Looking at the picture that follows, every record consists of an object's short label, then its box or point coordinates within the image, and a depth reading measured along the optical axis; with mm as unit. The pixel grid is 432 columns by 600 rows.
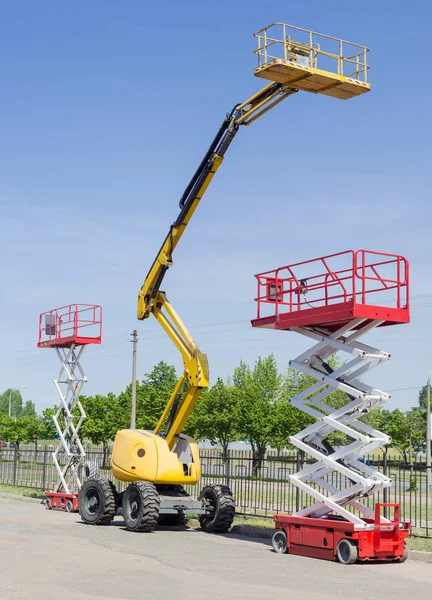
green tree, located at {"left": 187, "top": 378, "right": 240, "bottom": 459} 53312
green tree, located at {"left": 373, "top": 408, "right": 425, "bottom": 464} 67625
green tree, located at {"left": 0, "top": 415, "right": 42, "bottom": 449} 73562
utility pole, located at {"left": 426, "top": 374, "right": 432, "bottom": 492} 41388
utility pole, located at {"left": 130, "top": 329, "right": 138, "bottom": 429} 43553
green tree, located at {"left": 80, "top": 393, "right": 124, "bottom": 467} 56750
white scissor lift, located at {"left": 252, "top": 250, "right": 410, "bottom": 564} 15109
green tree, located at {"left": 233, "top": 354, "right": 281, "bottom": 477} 51312
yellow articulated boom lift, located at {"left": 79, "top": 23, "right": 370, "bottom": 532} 18953
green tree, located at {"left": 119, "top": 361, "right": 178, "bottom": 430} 53062
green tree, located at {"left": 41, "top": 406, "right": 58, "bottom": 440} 64225
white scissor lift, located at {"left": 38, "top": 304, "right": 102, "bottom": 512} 26406
